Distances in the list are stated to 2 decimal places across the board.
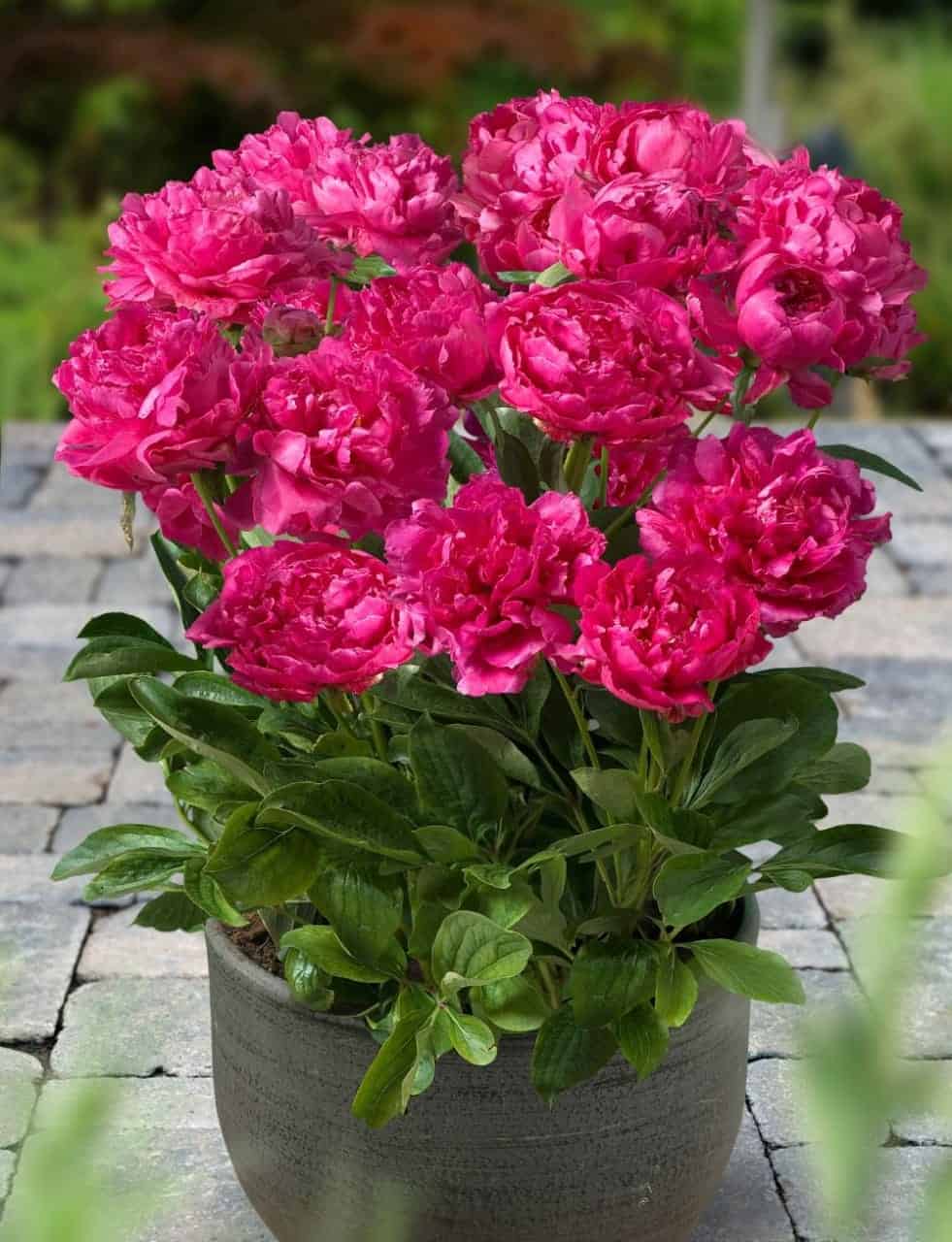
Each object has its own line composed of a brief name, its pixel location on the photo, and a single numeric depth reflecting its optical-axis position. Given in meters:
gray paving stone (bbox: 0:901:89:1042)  2.41
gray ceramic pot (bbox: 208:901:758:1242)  1.91
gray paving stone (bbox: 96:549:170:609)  3.78
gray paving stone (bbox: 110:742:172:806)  2.96
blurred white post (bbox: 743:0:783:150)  7.04
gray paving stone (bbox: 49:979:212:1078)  2.35
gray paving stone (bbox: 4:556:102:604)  3.82
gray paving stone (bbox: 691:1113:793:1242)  2.15
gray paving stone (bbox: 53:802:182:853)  2.82
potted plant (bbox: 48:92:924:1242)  1.75
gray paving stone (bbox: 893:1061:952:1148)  2.26
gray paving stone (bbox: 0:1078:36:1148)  2.16
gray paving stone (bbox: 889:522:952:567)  4.12
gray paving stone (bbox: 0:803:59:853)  2.79
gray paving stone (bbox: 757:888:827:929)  2.62
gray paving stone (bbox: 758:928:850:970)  2.54
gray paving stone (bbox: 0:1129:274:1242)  2.14
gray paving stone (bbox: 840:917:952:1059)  2.35
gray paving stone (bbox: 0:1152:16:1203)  2.18
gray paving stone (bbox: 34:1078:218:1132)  2.27
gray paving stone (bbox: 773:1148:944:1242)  2.15
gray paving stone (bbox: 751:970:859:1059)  2.39
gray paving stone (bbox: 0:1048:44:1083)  2.33
